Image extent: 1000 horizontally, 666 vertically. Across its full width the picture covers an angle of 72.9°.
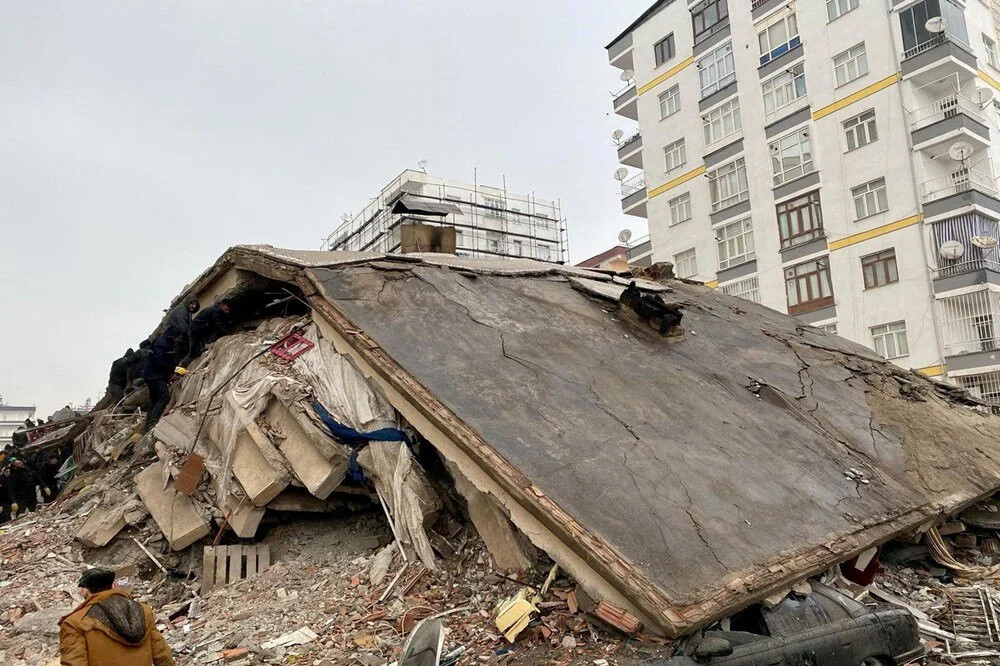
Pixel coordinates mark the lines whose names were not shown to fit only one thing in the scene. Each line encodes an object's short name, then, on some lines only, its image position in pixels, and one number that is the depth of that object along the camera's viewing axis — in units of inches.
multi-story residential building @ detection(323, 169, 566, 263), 1503.4
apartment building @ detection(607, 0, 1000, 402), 757.3
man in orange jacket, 139.3
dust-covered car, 140.6
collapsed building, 176.4
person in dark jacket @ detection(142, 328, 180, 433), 346.6
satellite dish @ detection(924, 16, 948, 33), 766.5
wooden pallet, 237.1
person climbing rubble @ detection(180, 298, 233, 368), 328.2
